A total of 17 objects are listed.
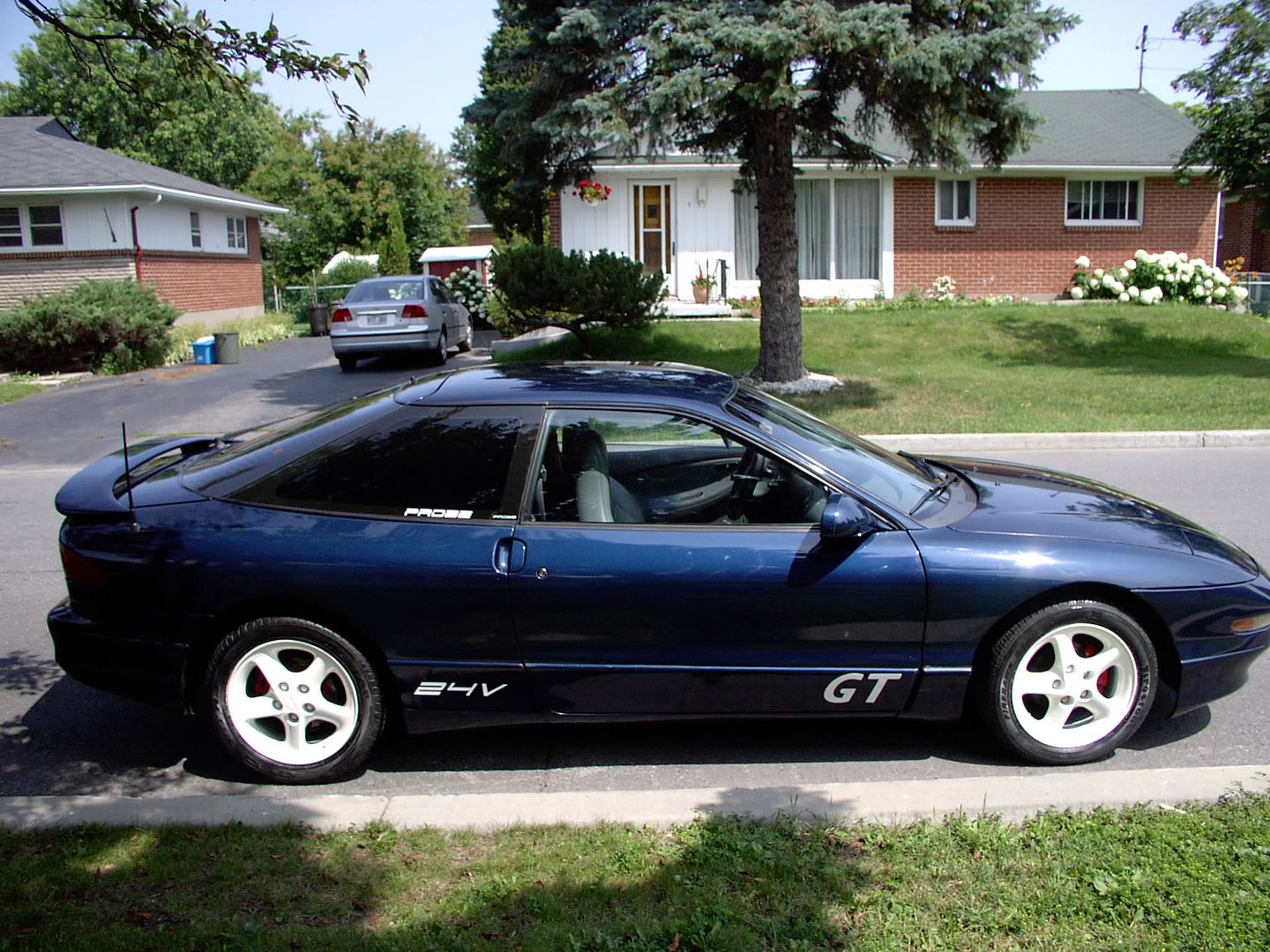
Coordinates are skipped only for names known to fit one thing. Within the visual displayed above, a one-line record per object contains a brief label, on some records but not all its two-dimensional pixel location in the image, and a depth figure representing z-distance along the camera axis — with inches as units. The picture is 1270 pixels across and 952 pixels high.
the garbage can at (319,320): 1202.6
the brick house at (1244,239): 1267.2
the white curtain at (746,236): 948.6
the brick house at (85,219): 976.3
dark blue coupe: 156.1
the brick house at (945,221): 928.3
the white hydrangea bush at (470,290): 1071.1
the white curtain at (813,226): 953.5
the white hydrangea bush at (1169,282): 895.1
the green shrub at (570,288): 637.9
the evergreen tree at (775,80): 452.1
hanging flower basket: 832.9
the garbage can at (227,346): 888.9
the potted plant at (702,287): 890.1
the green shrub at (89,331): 799.7
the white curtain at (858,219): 956.6
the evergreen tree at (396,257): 1625.2
